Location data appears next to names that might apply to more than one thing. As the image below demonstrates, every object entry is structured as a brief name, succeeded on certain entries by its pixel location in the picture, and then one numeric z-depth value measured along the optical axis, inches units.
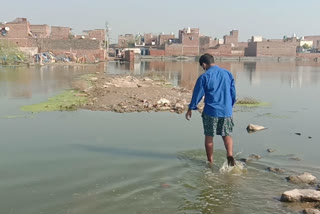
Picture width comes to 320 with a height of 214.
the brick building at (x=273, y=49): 3284.9
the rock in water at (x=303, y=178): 179.6
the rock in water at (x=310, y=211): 140.3
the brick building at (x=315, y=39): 5851.4
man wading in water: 194.7
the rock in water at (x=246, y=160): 216.1
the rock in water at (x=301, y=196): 152.2
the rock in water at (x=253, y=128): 308.7
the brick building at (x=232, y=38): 4242.1
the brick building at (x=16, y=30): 1979.6
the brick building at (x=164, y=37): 3528.5
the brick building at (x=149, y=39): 3722.9
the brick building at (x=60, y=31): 2464.3
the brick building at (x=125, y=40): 3701.8
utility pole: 2728.3
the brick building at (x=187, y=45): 3088.1
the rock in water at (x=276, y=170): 198.1
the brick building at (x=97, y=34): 2625.5
